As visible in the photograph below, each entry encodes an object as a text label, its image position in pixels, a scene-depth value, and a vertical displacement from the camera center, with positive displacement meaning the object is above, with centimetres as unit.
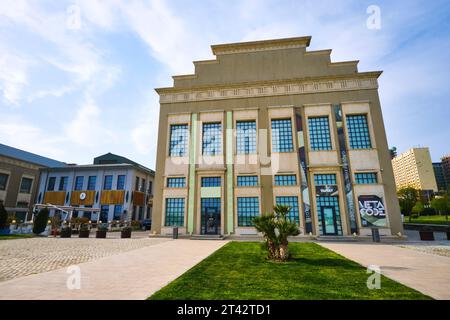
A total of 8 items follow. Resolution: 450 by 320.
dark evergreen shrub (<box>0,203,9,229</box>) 2020 -10
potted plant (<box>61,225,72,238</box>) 2050 -137
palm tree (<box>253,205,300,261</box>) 962 -70
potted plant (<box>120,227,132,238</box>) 1983 -138
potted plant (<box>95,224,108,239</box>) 2017 -149
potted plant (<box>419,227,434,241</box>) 1729 -155
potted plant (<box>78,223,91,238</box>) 2080 -148
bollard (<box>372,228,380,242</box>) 1717 -151
